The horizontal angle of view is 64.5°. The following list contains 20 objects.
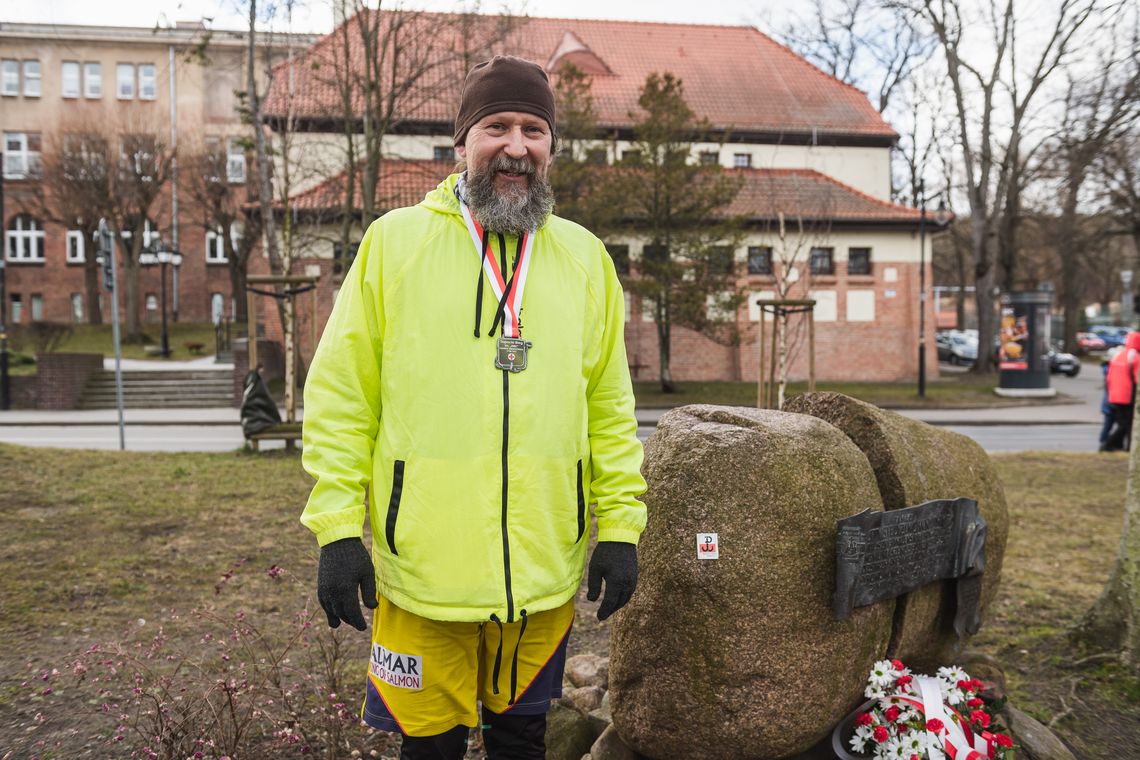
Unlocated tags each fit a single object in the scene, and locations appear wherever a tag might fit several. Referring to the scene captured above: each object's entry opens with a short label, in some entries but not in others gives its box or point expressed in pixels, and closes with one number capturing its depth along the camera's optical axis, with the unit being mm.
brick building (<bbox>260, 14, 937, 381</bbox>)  23906
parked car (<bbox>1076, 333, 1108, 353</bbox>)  50919
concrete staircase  22078
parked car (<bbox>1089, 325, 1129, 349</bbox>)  52344
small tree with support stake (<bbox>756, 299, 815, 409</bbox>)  11562
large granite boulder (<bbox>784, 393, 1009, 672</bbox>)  3512
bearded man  2236
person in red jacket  11039
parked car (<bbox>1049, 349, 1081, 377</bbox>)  37062
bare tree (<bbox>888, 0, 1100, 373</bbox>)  26453
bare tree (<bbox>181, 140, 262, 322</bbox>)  36500
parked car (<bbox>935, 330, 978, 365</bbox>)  40812
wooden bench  10644
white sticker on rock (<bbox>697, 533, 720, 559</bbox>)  2951
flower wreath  3021
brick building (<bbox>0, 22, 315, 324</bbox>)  43938
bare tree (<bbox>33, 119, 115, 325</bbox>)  35375
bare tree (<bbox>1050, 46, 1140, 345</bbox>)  9141
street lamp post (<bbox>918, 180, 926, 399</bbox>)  22953
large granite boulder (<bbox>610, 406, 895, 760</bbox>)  2957
